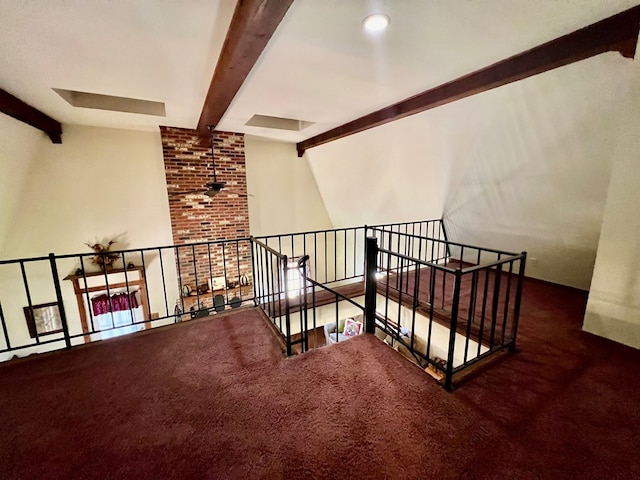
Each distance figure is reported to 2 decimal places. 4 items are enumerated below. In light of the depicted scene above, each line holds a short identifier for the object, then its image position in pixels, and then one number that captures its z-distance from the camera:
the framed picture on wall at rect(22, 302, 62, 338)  4.88
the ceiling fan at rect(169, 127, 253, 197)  4.07
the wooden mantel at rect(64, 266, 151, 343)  4.90
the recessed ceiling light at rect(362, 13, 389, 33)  1.71
